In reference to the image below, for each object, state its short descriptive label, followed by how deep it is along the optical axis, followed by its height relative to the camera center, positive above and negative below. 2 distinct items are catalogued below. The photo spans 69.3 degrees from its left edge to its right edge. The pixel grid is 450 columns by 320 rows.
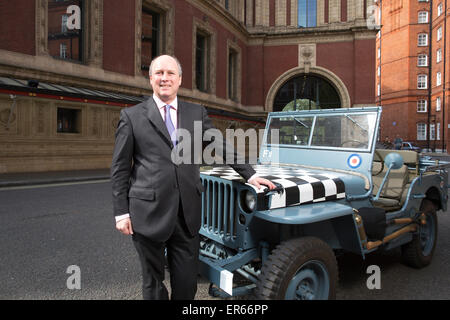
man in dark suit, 1.94 -0.22
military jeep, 2.30 -0.48
